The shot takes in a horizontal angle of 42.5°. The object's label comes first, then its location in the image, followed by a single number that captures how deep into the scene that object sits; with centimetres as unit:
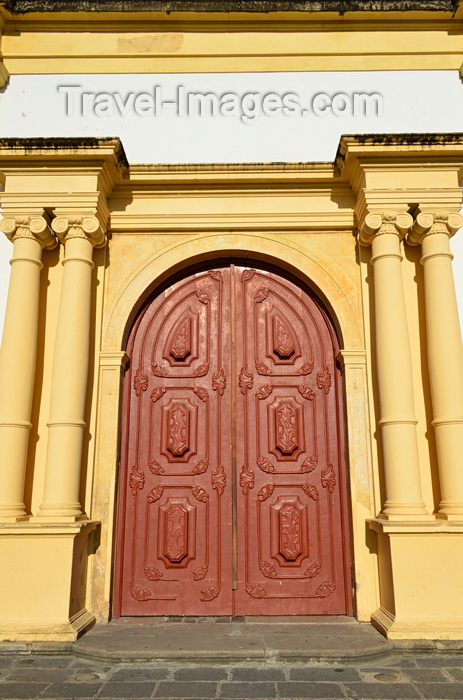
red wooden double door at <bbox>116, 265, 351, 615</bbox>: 560
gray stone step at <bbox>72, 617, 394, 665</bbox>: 436
